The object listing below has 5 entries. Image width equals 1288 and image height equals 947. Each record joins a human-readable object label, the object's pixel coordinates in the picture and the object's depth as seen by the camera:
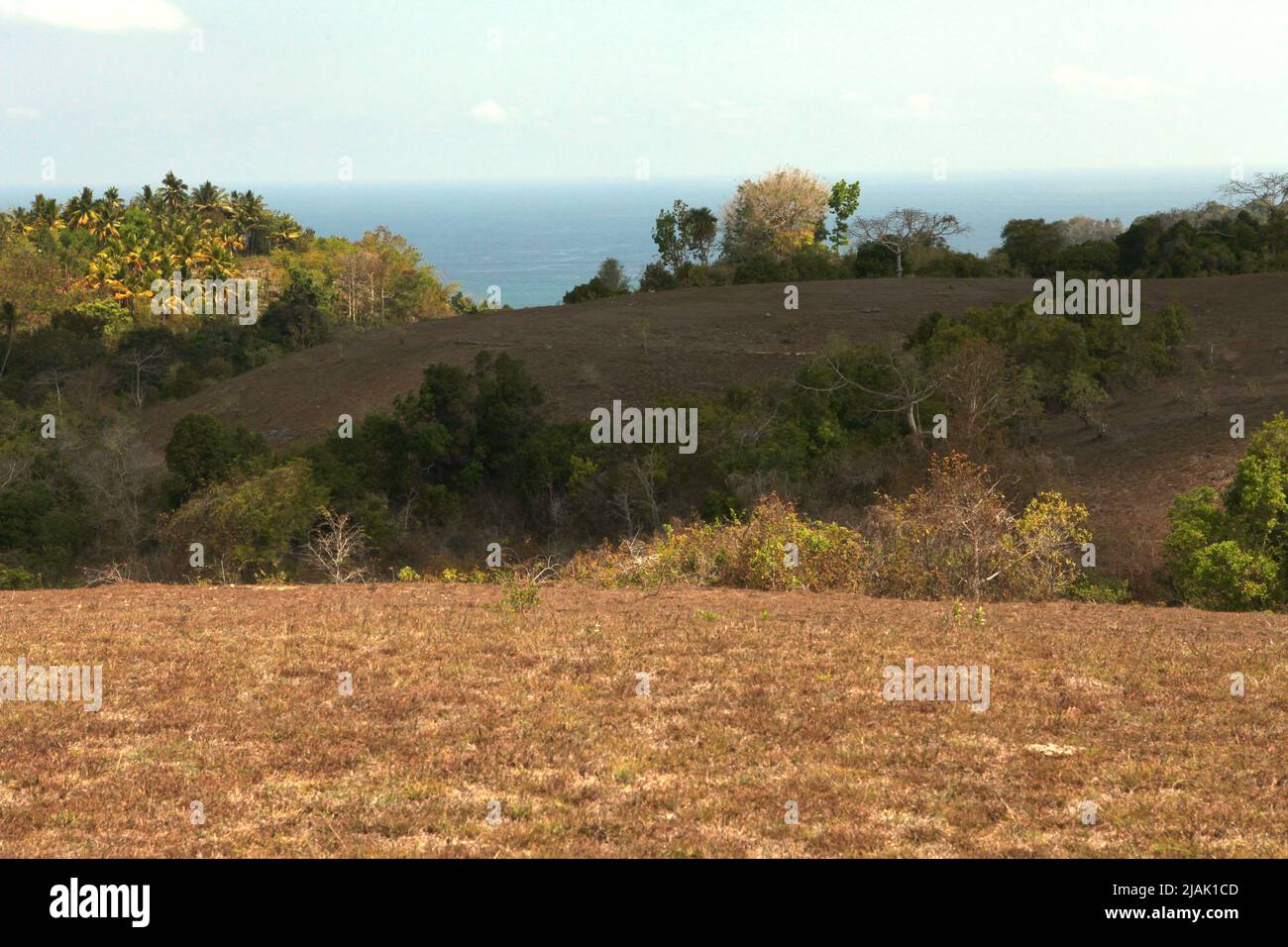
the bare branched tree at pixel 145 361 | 56.12
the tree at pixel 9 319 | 57.58
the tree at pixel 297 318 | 64.06
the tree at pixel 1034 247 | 65.06
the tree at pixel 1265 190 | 64.50
